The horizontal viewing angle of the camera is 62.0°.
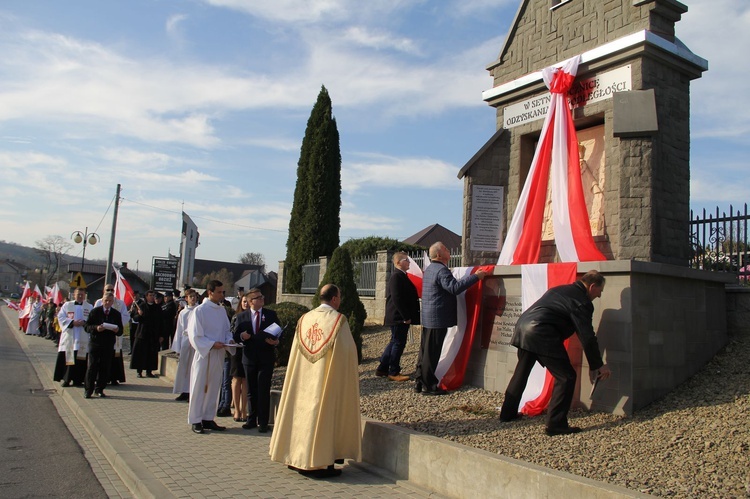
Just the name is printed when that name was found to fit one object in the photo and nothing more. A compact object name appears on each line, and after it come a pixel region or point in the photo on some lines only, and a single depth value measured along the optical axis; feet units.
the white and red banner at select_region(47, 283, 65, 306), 81.31
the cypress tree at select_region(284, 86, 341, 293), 86.82
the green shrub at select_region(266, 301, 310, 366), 38.01
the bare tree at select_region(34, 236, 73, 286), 225.13
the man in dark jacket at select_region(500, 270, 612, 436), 19.34
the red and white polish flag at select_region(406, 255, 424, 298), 32.65
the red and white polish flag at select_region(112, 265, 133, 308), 57.47
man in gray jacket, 26.40
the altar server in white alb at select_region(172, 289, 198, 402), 35.97
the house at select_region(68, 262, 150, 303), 157.37
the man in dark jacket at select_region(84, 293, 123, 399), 35.78
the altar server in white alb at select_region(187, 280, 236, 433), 26.43
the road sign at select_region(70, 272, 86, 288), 75.41
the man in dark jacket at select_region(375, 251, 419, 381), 28.89
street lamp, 104.99
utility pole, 81.67
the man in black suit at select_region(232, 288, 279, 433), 26.45
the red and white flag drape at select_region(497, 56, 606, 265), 28.14
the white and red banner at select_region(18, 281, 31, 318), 109.15
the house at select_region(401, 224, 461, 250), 152.76
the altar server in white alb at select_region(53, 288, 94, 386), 38.81
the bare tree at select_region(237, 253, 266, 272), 324.80
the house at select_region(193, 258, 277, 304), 283.59
